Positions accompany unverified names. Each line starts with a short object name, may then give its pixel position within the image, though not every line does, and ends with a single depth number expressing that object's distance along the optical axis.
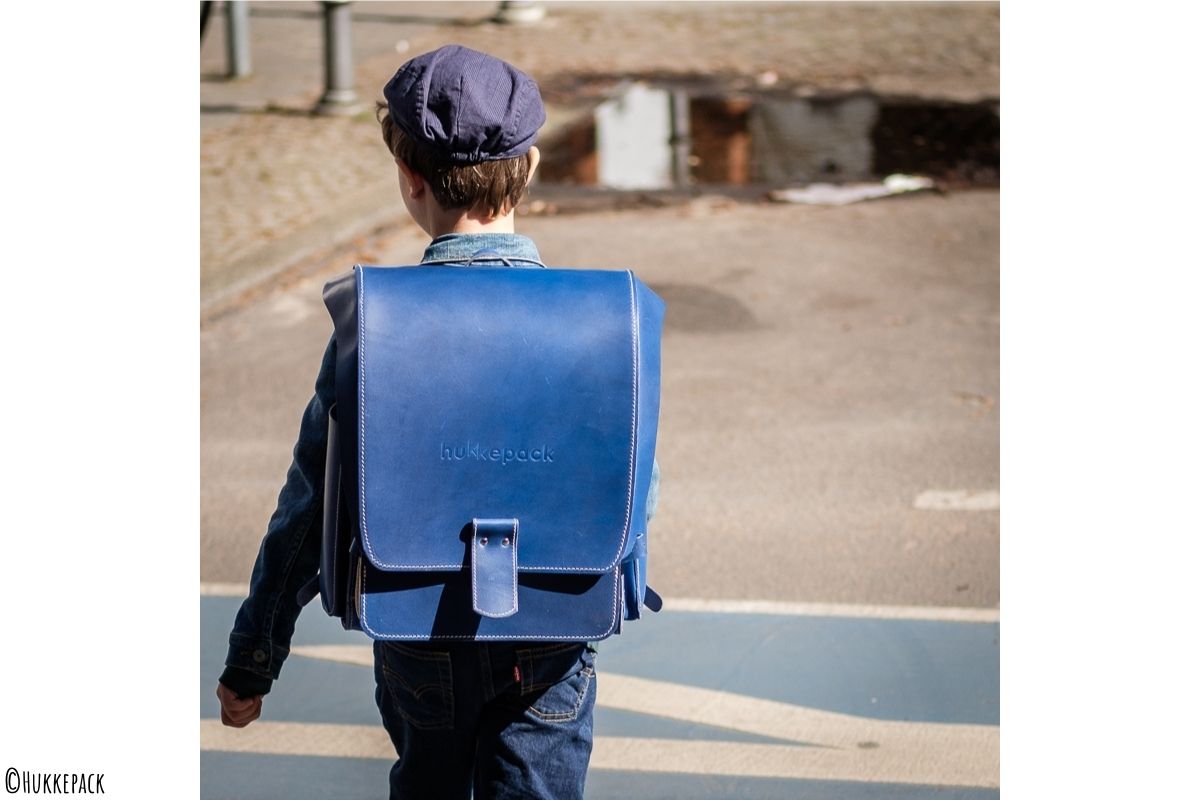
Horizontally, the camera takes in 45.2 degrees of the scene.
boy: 2.11
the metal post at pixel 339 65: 11.09
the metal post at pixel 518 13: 14.84
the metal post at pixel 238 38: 12.41
